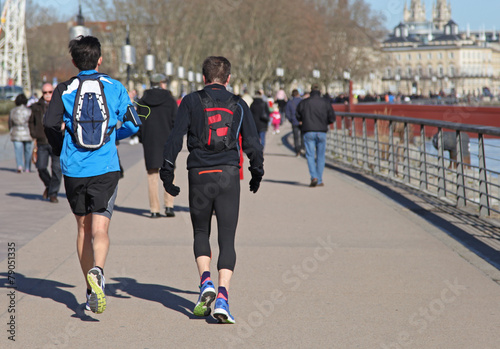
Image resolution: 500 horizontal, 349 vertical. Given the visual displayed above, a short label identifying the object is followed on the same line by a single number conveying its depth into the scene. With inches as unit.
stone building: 7219.5
